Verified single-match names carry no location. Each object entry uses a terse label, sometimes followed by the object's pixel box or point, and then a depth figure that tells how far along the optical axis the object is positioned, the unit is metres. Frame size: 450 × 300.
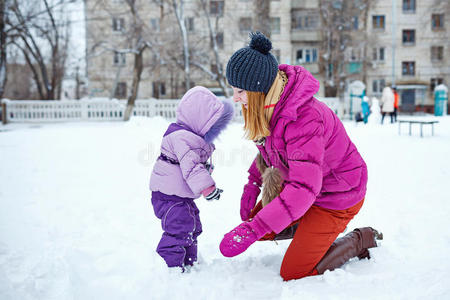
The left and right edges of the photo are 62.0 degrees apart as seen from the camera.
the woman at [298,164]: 1.94
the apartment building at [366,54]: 29.59
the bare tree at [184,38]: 17.45
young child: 2.43
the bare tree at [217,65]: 18.28
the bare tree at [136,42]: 16.19
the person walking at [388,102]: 14.95
